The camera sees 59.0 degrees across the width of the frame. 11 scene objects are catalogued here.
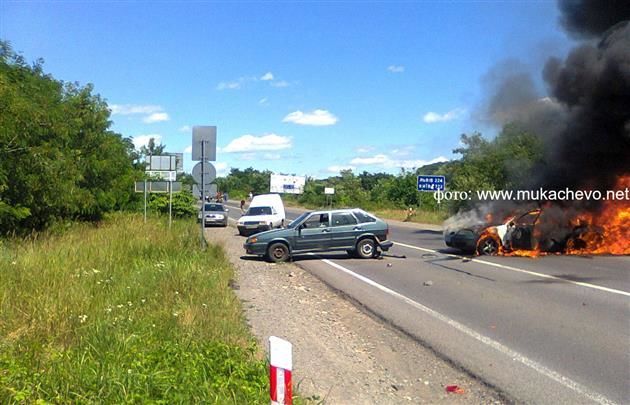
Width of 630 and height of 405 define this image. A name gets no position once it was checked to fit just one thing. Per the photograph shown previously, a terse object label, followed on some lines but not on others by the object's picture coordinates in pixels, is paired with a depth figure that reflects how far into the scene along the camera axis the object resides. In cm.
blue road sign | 3209
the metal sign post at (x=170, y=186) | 2105
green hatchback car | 1600
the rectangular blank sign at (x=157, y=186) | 2203
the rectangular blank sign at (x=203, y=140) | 1393
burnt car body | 1656
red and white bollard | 342
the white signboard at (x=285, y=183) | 8794
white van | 2653
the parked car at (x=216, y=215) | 3334
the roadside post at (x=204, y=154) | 1395
